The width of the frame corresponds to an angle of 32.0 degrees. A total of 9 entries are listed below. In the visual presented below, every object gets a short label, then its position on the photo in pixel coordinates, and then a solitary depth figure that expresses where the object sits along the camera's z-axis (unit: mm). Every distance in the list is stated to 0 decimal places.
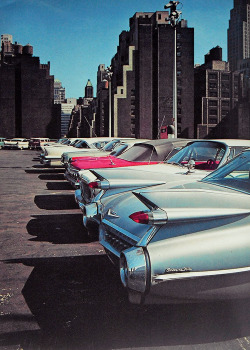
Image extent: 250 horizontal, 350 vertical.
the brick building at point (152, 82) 99125
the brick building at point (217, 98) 127438
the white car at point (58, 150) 18203
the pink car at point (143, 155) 8945
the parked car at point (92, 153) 13138
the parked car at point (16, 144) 65562
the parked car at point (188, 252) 2967
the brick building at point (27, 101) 132725
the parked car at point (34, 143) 66562
